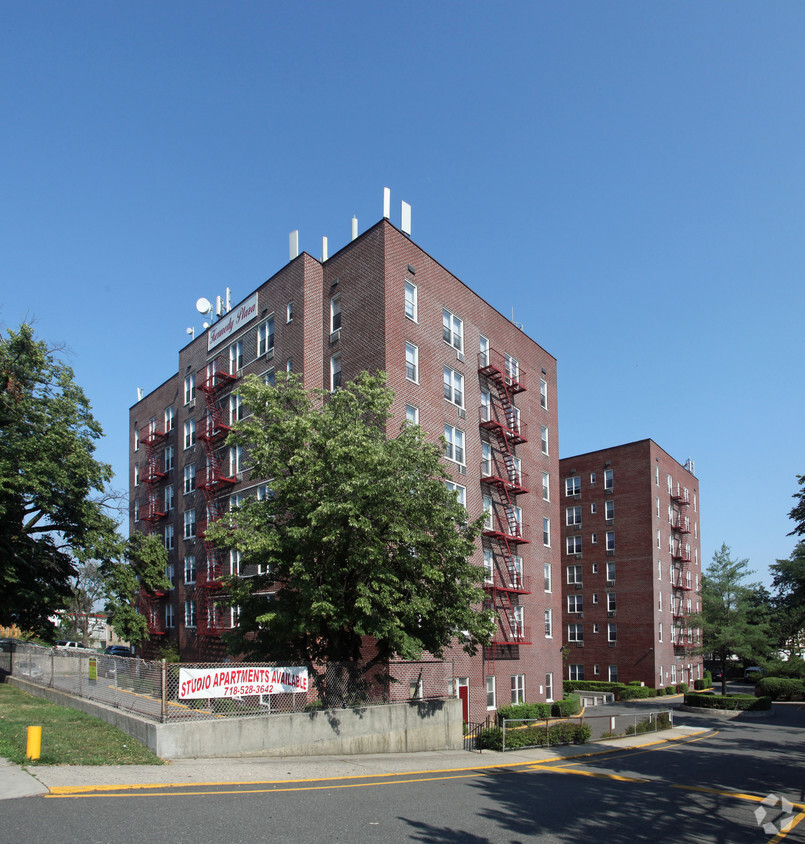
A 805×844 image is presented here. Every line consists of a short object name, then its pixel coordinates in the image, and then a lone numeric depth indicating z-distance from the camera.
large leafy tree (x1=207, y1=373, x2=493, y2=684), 18.66
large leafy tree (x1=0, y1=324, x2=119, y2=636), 28.95
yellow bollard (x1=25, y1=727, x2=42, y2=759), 12.90
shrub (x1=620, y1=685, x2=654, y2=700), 53.22
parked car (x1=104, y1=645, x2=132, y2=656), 56.41
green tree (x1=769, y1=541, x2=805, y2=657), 72.44
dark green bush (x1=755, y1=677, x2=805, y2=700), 54.50
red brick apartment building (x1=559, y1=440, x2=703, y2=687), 57.78
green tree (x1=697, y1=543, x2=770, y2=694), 48.16
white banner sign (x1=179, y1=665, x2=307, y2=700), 15.79
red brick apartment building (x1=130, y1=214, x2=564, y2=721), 30.95
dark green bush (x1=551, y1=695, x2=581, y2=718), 38.56
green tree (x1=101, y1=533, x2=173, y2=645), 33.12
